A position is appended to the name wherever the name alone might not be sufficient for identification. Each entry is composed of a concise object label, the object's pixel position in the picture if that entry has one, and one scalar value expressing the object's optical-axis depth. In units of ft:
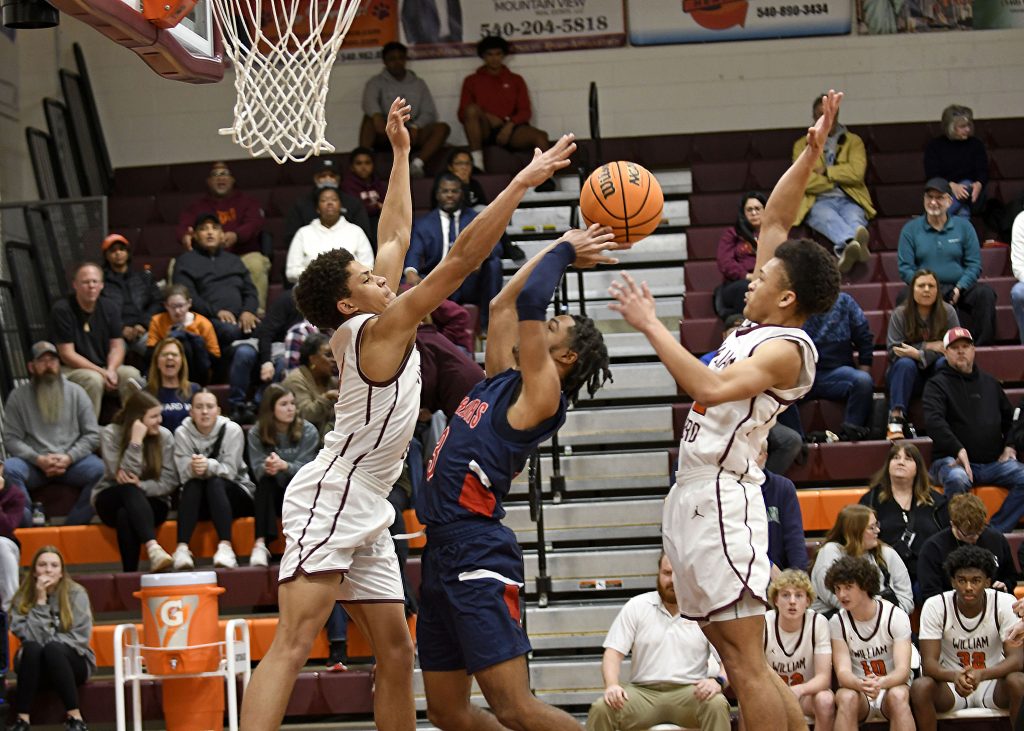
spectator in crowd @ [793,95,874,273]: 64.31
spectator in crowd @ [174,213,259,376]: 61.51
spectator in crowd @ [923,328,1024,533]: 52.11
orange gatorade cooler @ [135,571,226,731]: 45.41
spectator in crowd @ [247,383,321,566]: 50.55
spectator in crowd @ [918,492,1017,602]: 46.19
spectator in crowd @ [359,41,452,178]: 72.33
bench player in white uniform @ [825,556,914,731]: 43.67
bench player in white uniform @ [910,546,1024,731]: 43.71
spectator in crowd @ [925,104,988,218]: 66.46
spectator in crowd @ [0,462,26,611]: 47.43
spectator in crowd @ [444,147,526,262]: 62.47
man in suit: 59.90
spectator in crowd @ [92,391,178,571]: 51.01
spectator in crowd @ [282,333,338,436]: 53.16
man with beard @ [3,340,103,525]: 54.54
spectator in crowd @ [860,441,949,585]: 48.53
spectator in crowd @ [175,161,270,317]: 67.33
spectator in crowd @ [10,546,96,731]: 45.94
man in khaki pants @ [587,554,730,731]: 42.43
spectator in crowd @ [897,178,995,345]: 59.22
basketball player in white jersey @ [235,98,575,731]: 28.32
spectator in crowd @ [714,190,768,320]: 58.99
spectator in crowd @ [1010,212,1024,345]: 57.93
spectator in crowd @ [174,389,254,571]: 50.45
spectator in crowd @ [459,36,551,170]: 73.07
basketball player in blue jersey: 27.41
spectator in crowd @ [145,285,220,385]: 58.67
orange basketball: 30.43
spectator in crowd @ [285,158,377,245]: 64.17
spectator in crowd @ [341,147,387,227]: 67.38
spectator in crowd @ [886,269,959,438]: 54.26
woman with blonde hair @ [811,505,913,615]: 46.14
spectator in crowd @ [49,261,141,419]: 57.61
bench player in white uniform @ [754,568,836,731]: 43.23
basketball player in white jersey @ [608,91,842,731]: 26.86
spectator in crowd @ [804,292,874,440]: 54.22
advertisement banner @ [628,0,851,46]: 75.91
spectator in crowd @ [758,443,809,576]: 44.68
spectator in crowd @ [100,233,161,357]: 60.41
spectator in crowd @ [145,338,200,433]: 54.63
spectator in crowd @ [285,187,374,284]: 61.55
